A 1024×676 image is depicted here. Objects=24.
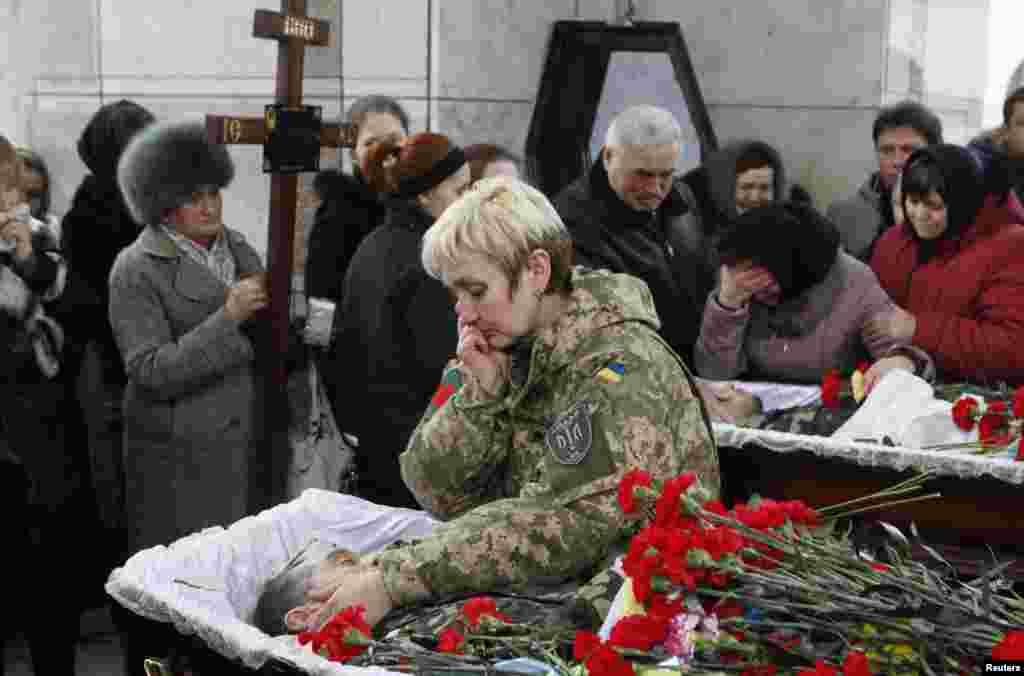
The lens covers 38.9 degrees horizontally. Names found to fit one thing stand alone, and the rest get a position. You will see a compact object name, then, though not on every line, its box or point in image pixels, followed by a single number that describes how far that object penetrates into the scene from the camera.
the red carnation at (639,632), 2.18
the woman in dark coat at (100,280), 4.46
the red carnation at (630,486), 2.29
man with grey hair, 4.57
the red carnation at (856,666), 1.96
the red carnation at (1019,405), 3.81
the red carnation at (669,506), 2.25
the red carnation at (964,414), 3.95
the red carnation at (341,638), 2.42
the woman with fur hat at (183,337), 4.23
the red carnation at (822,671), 1.99
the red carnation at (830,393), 4.37
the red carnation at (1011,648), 1.85
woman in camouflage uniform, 2.63
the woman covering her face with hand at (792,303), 4.60
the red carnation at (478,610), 2.48
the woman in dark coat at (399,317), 4.11
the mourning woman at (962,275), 4.47
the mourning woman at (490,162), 5.00
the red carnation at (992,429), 3.91
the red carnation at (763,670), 2.12
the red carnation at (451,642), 2.42
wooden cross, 4.18
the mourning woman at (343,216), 4.84
